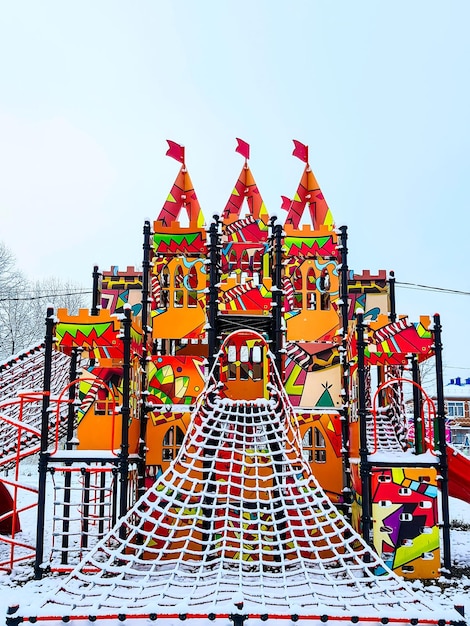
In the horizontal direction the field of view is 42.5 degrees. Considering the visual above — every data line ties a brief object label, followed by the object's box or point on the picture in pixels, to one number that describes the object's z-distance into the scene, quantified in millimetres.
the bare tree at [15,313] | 21000
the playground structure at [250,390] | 7785
